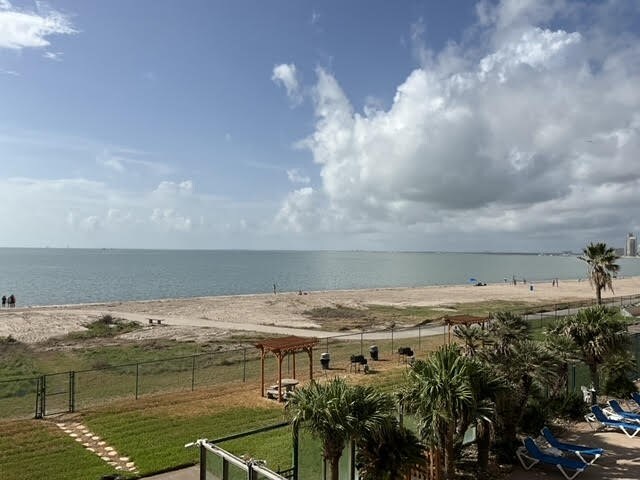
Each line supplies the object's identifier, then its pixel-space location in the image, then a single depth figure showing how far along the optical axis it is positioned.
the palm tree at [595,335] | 17.89
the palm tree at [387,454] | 9.19
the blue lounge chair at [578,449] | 12.51
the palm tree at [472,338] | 15.83
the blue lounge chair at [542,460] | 11.79
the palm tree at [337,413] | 8.54
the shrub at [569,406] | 16.58
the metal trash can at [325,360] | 25.38
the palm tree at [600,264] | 38.22
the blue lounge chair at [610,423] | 14.87
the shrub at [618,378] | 19.58
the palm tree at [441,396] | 9.49
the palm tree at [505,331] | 14.30
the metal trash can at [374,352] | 27.62
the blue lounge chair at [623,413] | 15.33
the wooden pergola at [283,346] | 20.06
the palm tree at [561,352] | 16.41
